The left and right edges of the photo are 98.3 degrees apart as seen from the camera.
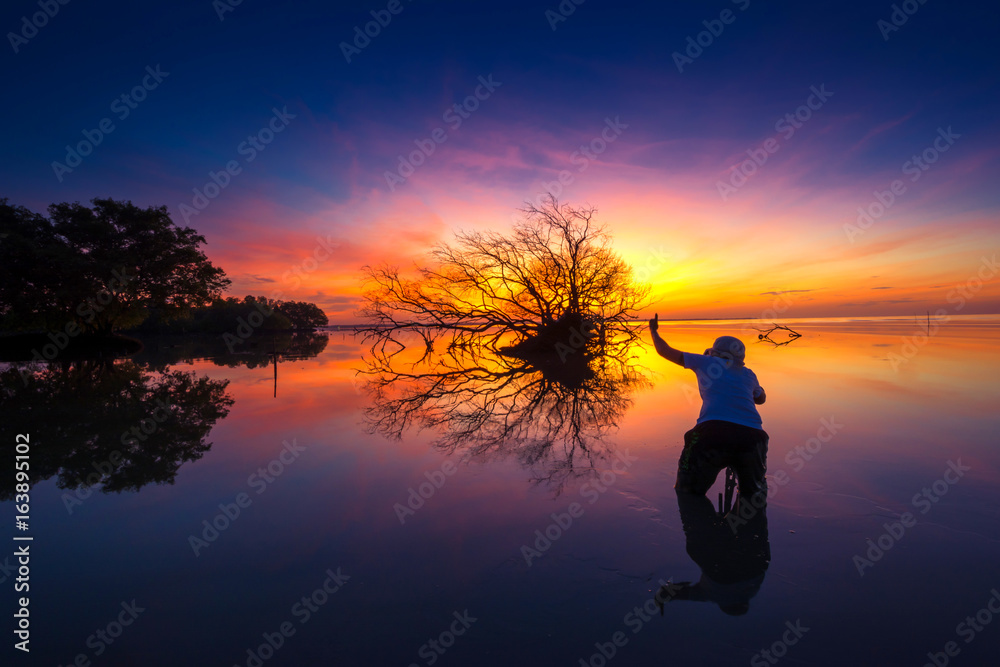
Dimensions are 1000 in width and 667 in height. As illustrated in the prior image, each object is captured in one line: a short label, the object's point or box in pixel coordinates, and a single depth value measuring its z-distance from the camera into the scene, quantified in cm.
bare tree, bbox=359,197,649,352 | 2240
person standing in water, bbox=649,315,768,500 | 422
